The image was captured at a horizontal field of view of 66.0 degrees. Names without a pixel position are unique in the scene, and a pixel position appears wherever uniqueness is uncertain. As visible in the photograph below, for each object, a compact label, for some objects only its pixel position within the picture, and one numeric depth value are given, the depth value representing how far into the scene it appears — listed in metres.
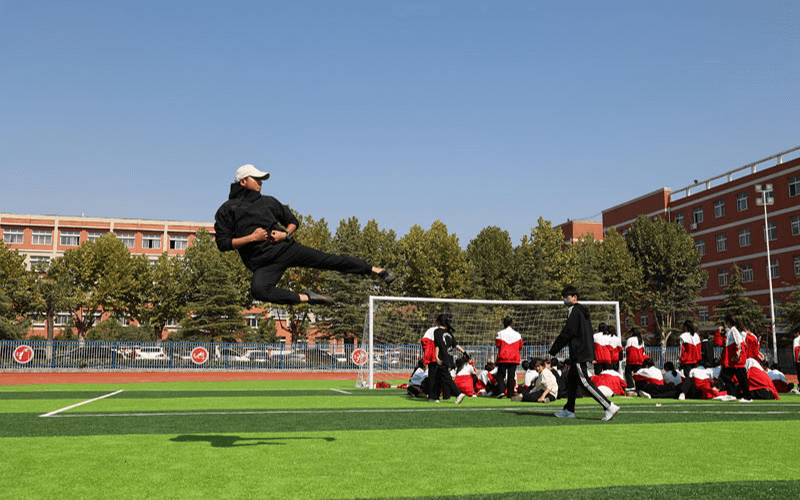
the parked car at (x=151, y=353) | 34.31
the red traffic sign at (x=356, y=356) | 35.43
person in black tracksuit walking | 9.78
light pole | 40.91
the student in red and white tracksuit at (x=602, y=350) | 16.09
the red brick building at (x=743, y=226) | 52.28
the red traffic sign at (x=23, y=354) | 32.84
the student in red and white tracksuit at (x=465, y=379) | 15.59
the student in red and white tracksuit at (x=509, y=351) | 14.72
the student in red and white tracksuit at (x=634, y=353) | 17.16
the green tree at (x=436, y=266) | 48.06
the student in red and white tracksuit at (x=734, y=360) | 13.62
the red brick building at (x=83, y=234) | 78.75
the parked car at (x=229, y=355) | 35.41
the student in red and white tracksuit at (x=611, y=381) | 15.37
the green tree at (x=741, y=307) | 47.25
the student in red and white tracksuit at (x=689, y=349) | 16.52
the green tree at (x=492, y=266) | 52.25
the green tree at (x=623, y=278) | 52.31
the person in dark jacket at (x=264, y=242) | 5.96
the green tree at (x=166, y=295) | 54.28
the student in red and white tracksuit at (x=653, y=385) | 15.44
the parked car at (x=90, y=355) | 33.41
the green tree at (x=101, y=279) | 52.56
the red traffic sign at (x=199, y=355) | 34.91
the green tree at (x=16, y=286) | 49.99
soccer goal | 28.28
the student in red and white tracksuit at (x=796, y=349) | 16.81
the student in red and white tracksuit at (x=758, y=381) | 14.52
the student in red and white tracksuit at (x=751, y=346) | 14.09
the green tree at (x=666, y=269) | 51.78
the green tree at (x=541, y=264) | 50.84
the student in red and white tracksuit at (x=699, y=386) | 15.00
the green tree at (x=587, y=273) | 50.78
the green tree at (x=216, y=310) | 46.16
